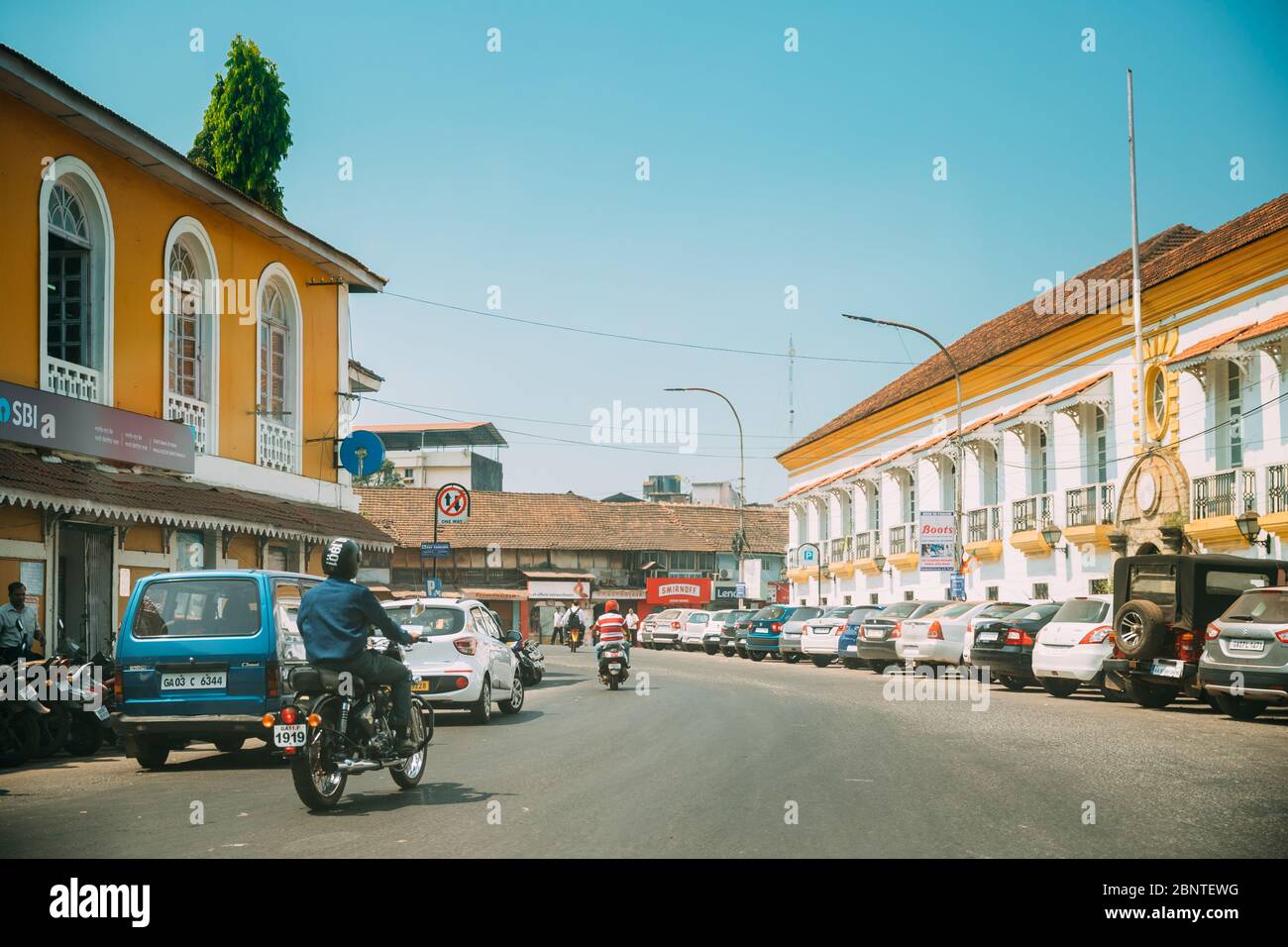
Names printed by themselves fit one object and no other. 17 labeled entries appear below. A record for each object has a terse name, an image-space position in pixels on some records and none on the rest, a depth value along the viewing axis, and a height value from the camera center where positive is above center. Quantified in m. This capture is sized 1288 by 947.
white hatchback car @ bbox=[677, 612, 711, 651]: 52.78 -2.92
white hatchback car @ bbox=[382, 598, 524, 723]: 16.83 -1.25
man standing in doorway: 13.97 -0.69
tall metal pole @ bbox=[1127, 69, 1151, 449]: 31.38 +6.58
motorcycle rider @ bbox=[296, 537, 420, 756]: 9.58 -0.45
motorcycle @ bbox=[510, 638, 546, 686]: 24.92 -2.06
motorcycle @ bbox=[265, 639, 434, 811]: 9.16 -1.23
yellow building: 16.61 +2.98
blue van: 12.12 -0.89
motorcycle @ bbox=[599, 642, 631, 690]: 25.19 -2.07
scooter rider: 25.44 -1.40
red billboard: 72.50 -2.07
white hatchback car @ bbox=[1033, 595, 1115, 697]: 20.94 -1.48
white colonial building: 29.19 +3.36
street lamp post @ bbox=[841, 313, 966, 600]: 35.69 +0.79
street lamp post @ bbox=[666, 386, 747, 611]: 51.41 +2.98
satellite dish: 26.39 +2.12
